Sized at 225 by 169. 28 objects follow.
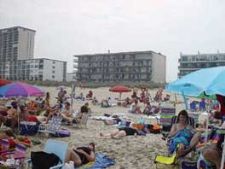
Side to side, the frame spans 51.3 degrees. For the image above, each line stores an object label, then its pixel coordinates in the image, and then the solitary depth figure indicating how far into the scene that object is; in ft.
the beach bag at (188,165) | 11.17
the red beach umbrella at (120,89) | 46.29
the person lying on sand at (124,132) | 19.86
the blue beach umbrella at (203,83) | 8.79
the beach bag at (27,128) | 20.23
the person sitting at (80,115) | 25.00
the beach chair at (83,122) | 24.99
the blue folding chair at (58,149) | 11.06
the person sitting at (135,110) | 38.97
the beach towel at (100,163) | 12.39
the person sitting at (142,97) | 50.13
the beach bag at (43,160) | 10.56
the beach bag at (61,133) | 20.34
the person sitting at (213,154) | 10.06
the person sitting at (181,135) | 12.76
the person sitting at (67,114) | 25.56
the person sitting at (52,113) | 22.25
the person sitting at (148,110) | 38.03
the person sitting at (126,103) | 47.64
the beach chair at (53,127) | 20.05
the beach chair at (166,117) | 21.74
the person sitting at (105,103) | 46.29
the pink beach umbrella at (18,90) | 18.69
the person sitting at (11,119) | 20.85
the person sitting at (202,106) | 36.05
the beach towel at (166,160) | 12.17
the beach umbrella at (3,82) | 21.63
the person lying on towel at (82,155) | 12.11
